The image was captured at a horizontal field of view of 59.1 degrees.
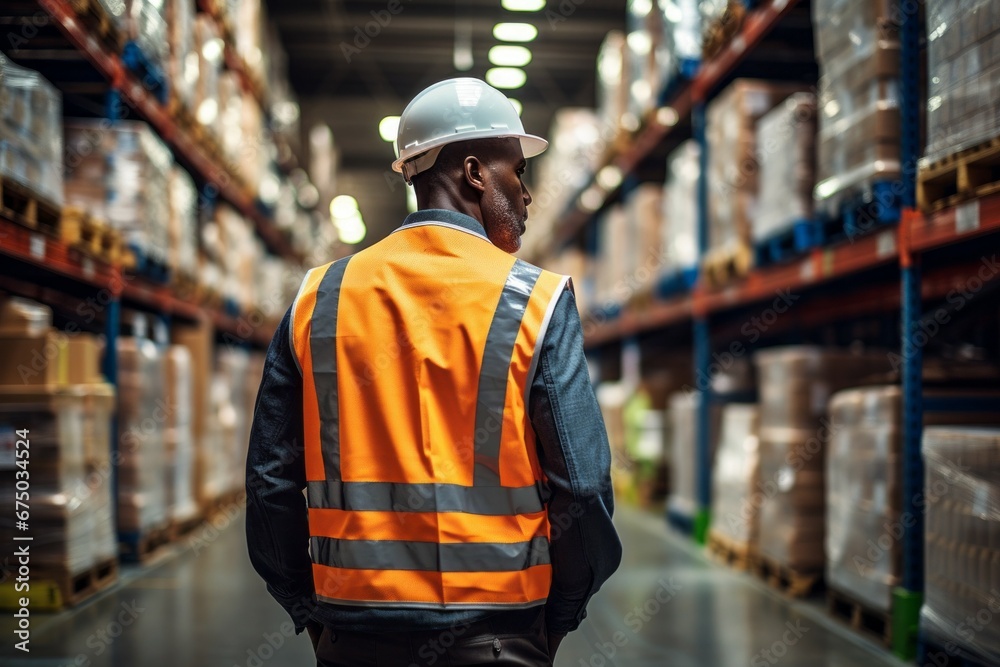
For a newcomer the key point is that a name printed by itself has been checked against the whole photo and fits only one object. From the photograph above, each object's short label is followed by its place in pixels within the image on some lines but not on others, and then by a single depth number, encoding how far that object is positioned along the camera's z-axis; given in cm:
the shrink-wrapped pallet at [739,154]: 579
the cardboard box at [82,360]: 481
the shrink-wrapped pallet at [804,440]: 504
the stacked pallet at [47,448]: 443
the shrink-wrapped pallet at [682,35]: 682
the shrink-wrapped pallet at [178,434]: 650
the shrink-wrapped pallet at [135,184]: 569
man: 154
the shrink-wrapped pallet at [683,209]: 694
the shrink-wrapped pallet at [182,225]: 673
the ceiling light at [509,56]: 1346
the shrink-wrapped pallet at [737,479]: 574
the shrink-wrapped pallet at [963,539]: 315
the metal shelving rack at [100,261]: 447
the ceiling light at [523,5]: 1122
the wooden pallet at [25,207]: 410
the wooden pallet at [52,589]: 457
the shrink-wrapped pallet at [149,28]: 560
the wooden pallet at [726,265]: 588
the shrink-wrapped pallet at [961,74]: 321
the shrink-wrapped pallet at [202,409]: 741
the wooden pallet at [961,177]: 327
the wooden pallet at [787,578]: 502
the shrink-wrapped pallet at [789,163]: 499
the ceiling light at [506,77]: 1442
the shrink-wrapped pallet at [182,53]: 657
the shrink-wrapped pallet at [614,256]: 905
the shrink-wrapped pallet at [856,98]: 408
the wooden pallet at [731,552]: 582
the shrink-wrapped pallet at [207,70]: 736
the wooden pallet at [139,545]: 588
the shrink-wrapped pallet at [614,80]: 911
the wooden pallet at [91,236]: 484
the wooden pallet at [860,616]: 409
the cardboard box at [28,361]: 445
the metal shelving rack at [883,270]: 380
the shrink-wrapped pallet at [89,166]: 560
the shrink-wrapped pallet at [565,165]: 1084
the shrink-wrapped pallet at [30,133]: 403
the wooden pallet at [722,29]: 587
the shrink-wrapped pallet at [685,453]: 730
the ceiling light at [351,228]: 2327
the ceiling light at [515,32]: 1247
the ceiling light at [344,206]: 2206
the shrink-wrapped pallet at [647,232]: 805
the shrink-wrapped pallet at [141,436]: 583
